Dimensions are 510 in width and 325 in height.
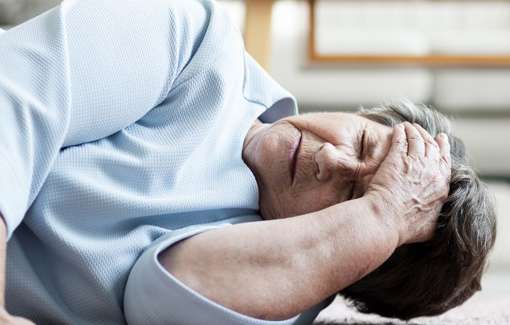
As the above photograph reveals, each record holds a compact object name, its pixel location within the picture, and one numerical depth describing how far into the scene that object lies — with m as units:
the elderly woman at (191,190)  0.97
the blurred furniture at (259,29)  2.02
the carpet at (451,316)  1.23
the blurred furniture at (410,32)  2.12
